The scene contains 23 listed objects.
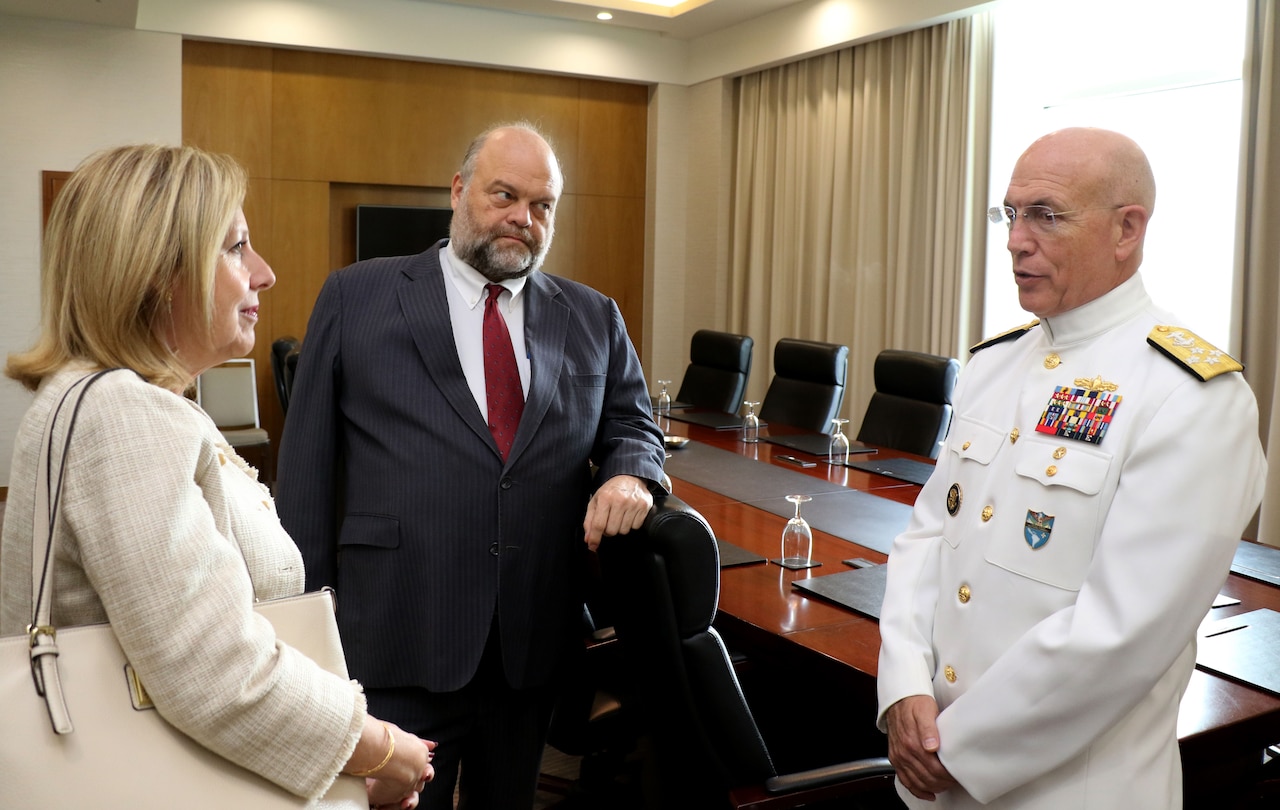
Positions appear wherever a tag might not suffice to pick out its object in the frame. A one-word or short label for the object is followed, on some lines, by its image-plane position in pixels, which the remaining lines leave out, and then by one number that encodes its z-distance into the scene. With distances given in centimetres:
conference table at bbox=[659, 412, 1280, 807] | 175
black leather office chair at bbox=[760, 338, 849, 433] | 507
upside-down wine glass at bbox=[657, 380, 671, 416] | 537
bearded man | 191
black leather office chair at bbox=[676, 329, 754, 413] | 568
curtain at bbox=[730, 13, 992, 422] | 641
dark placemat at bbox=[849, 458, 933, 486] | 376
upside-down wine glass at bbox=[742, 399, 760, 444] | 460
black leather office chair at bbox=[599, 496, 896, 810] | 165
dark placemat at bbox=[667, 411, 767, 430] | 489
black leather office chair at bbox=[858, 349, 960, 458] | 448
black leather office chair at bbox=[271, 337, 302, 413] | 627
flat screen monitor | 763
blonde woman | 105
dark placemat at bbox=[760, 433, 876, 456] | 425
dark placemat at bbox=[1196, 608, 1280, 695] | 188
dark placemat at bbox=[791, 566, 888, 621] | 229
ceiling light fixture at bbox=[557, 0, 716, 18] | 752
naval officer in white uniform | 139
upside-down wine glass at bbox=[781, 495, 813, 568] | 268
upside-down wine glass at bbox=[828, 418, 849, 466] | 403
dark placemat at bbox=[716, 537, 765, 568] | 264
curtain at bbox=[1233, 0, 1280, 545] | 472
